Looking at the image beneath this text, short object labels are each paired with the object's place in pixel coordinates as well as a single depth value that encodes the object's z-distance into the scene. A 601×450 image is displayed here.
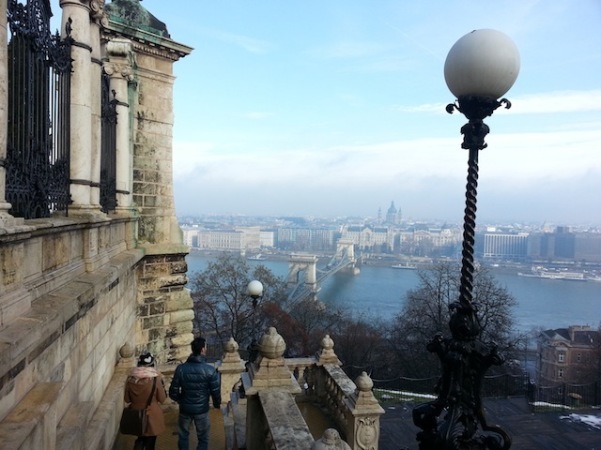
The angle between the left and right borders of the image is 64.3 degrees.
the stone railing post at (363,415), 7.16
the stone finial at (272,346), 4.28
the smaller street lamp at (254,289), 9.28
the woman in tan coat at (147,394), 4.78
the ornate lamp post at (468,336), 2.71
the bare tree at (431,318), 23.98
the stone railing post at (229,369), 8.07
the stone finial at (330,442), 2.73
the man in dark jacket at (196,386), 4.79
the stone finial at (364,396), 7.16
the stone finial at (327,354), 8.89
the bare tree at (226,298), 27.13
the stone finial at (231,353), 8.15
